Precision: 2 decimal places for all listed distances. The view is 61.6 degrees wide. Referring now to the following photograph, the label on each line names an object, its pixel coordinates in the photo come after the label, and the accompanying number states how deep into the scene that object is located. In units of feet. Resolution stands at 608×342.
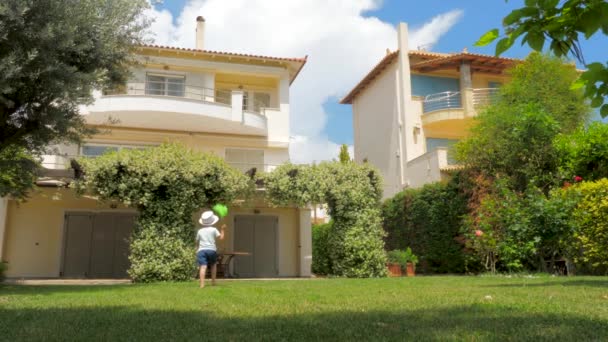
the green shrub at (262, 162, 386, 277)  50.93
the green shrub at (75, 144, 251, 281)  44.86
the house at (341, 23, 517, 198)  74.49
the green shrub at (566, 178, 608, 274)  37.70
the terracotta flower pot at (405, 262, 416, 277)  55.98
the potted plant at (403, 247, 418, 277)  55.88
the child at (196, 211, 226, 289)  36.65
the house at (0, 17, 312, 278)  58.95
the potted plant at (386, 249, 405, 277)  55.01
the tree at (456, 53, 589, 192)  50.11
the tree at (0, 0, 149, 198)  24.99
